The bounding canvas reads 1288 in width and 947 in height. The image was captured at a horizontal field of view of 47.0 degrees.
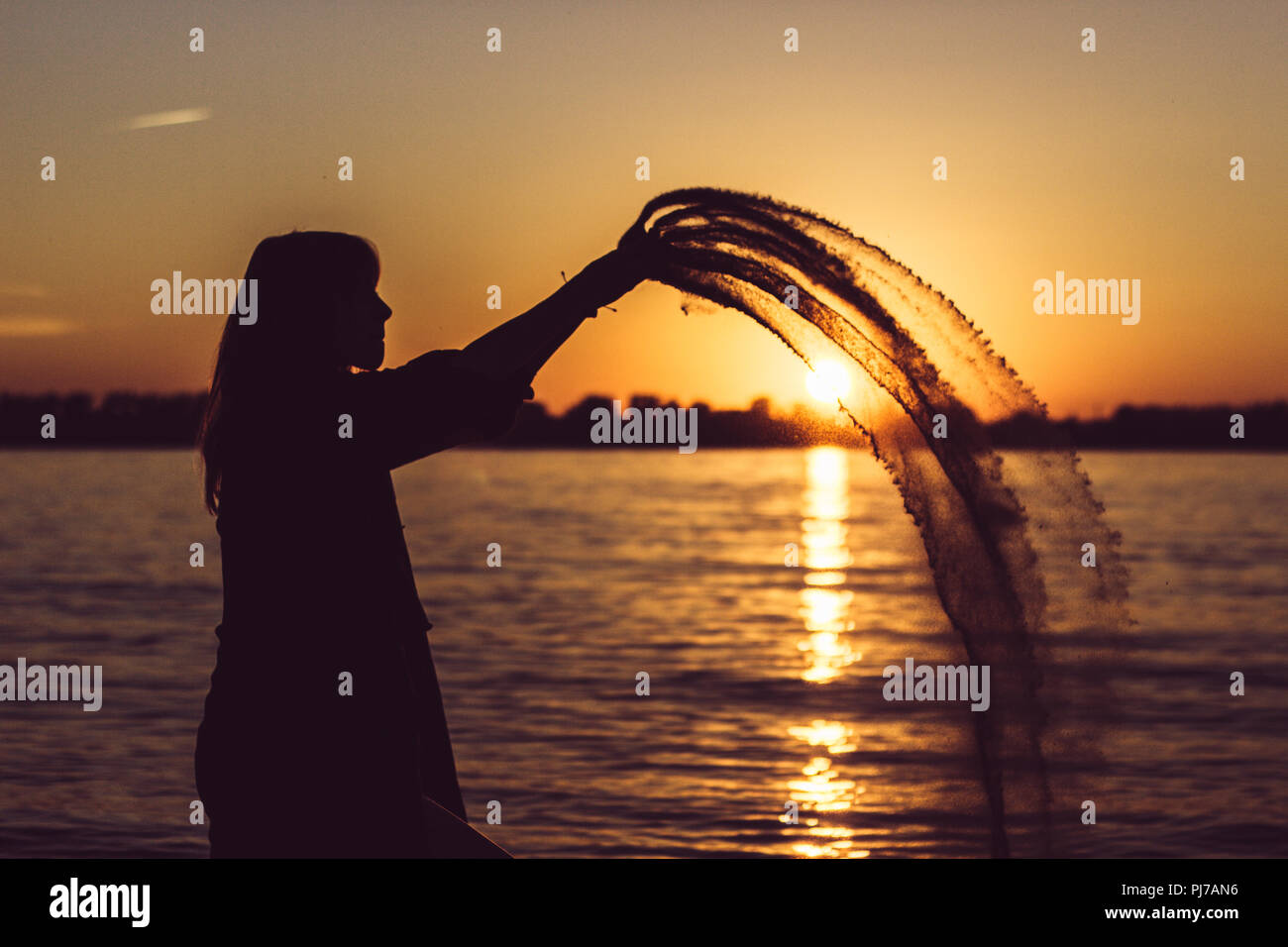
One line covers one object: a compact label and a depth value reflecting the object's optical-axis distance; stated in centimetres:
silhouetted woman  347
